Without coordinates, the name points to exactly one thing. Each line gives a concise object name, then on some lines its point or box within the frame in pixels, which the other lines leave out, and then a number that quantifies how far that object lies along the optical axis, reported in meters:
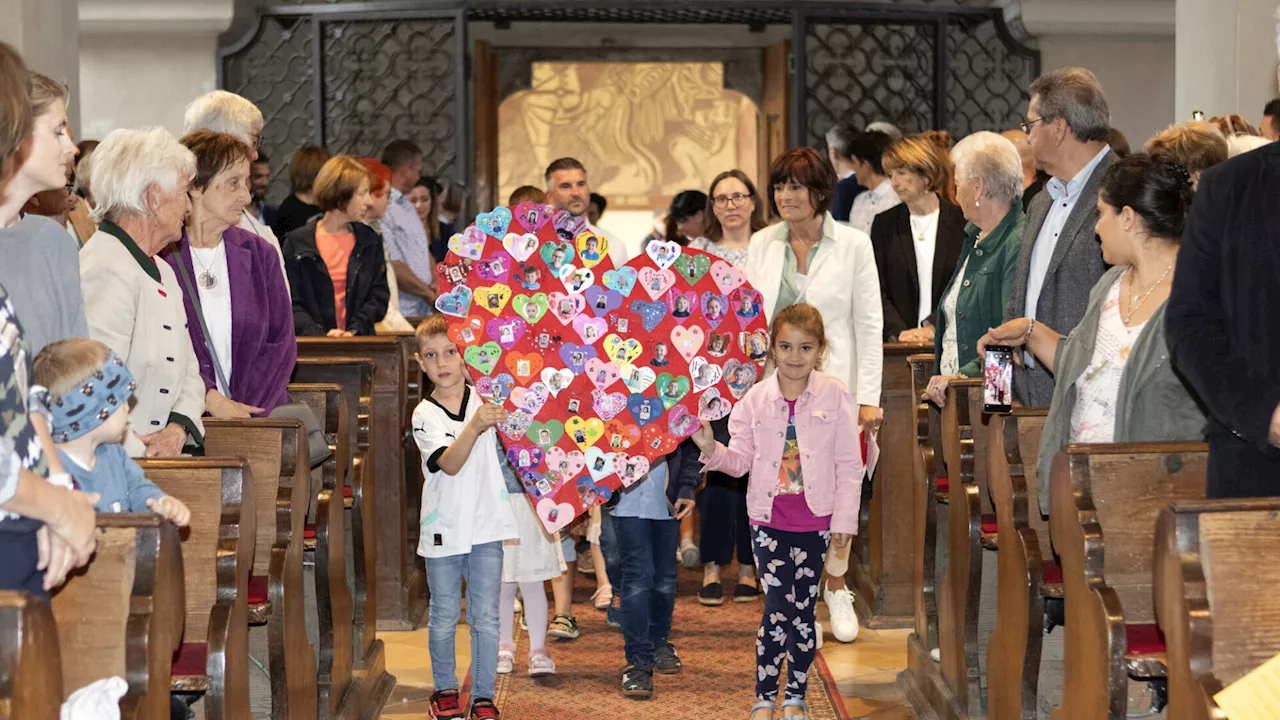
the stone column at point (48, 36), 6.62
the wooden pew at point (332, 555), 4.44
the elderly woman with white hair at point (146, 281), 3.73
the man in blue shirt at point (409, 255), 7.59
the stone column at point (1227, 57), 6.86
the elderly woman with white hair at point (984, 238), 4.67
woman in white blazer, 5.38
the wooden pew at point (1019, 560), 3.88
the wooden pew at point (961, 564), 4.35
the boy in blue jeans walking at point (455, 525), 4.30
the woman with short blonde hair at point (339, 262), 6.12
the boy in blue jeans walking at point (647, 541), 4.74
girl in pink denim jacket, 4.33
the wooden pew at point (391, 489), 5.81
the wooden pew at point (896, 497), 5.75
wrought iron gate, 9.63
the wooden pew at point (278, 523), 3.84
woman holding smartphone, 3.46
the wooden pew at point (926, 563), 4.83
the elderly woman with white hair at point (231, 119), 4.91
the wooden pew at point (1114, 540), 3.28
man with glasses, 4.21
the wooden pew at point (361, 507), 4.91
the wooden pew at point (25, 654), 2.23
